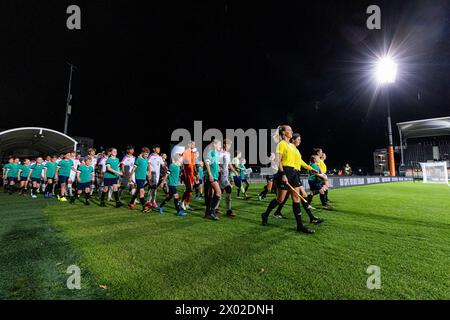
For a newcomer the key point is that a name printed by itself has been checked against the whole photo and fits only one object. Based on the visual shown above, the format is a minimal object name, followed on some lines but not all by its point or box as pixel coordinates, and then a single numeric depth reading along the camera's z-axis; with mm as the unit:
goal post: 21312
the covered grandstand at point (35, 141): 15495
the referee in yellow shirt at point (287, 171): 4695
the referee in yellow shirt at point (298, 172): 4992
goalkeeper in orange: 6802
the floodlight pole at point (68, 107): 18812
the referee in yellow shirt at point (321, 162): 7994
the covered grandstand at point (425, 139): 35125
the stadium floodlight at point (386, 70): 25891
